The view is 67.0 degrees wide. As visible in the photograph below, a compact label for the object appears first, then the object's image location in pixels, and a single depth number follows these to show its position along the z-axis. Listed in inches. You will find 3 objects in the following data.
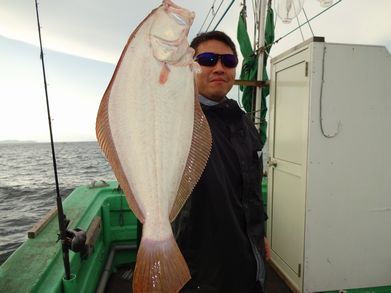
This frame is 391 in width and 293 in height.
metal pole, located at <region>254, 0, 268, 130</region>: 162.9
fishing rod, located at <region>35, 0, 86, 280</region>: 79.7
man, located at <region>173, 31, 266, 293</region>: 63.7
